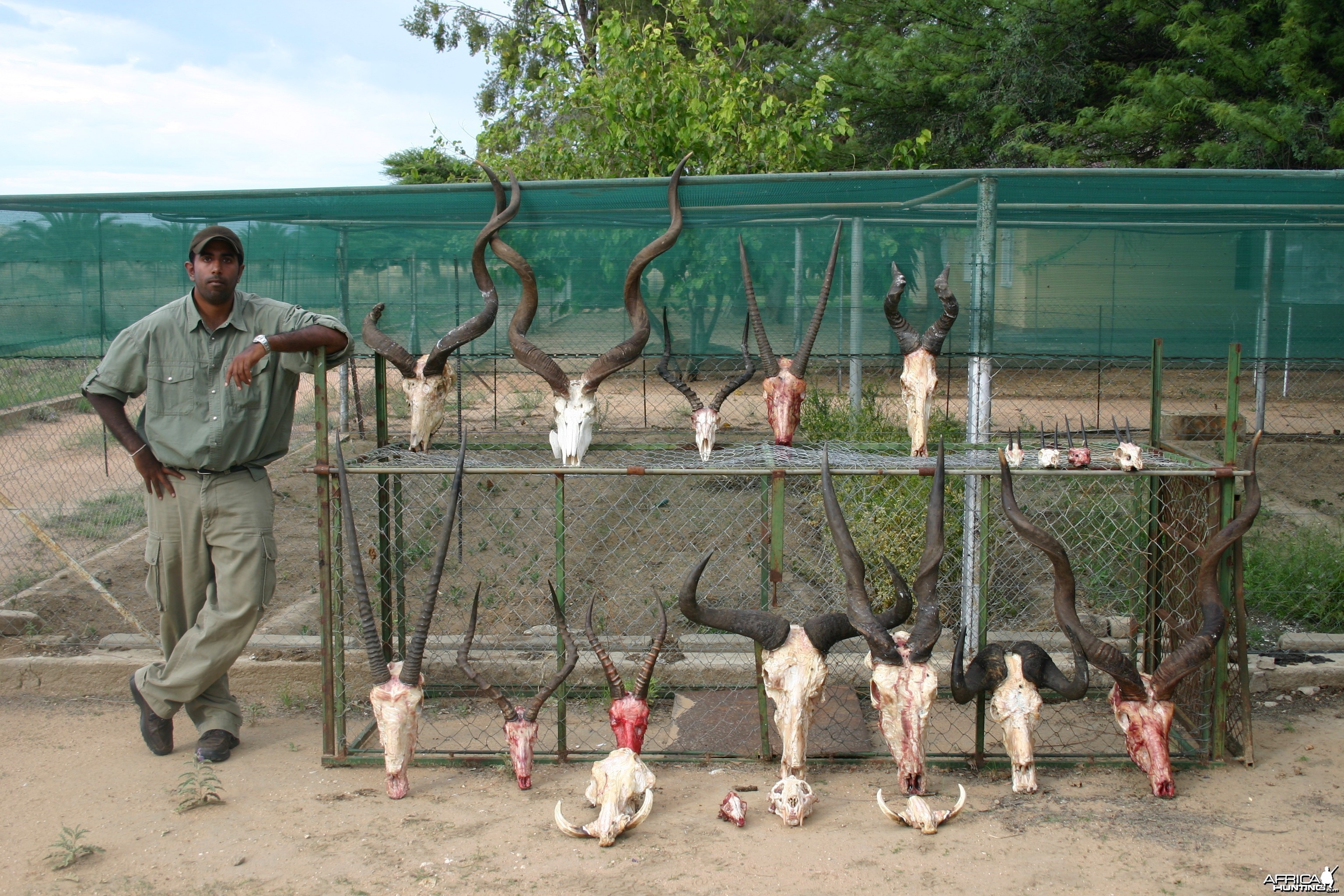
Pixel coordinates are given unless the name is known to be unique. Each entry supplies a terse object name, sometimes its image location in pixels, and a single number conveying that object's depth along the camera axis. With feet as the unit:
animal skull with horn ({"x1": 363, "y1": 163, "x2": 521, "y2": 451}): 16.62
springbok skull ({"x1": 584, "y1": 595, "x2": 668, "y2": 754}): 13.84
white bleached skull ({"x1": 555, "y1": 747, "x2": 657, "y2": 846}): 12.90
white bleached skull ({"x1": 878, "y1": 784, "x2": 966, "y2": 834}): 12.98
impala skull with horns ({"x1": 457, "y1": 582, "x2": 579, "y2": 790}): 14.26
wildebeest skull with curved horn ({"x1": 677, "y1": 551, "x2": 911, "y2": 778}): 13.76
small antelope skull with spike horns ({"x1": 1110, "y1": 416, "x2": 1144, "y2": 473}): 14.65
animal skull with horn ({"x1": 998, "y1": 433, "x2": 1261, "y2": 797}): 13.83
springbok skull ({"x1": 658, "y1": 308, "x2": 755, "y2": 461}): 16.60
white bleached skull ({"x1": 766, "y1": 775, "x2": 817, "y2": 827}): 13.23
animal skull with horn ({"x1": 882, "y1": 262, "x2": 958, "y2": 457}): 16.17
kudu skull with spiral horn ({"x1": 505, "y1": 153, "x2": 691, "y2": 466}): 16.08
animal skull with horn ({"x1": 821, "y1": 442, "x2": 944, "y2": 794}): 13.43
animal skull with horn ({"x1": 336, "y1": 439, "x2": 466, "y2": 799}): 13.83
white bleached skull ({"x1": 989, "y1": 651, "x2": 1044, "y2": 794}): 13.88
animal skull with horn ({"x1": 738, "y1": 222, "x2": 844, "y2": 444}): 17.21
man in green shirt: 15.17
